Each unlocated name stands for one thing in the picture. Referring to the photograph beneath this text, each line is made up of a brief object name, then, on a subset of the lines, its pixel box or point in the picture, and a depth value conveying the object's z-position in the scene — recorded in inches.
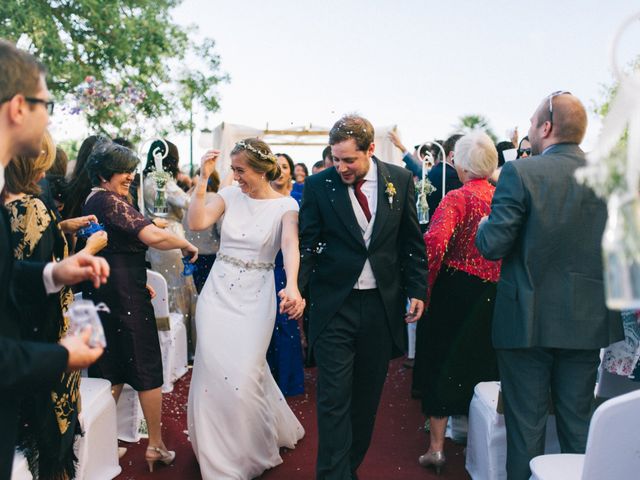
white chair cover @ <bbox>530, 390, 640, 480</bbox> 72.1
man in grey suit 105.1
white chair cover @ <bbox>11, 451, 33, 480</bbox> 92.5
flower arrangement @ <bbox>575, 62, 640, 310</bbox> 40.5
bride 138.8
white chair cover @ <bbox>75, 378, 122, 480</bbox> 121.8
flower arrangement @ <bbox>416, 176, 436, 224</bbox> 183.9
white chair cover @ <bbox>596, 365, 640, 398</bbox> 122.0
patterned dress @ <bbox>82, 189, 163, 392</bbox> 136.7
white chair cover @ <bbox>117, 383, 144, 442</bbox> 166.4
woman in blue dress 200.1
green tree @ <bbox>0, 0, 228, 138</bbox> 561.9
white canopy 472.1
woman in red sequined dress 139.1
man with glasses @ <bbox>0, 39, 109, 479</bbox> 58.4
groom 123.4
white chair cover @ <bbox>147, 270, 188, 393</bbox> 169.6
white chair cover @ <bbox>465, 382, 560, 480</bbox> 129.7
